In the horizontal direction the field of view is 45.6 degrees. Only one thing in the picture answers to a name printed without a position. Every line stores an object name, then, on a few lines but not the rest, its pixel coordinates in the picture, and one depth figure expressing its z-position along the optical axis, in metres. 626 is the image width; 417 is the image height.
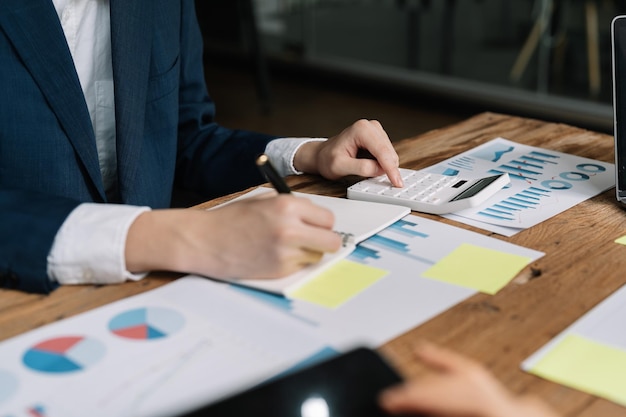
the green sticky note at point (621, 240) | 0.91
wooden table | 0.65
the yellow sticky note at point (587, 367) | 0.63
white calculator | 0.99
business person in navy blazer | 0.80
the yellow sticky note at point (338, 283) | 0.77
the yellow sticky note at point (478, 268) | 0.80
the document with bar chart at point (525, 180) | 0.98
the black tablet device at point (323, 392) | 0.54
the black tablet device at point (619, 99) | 1.03
